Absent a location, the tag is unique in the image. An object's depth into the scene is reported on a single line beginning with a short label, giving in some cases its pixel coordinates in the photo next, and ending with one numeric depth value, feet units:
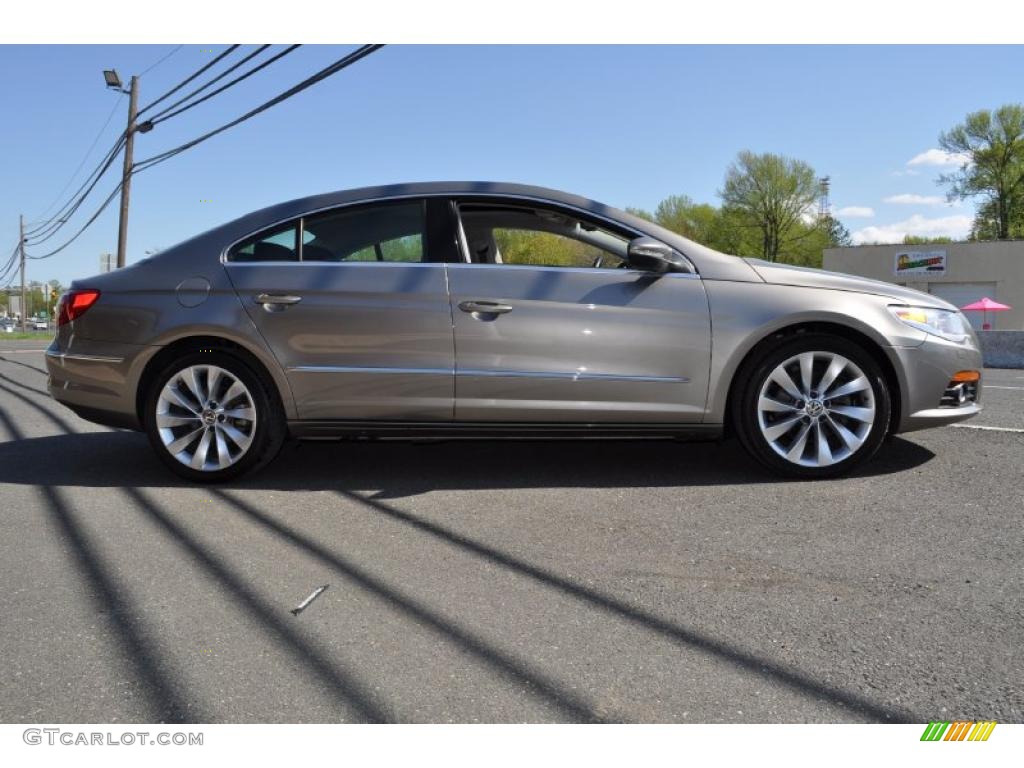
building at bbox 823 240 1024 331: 144.05
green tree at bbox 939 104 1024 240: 187.83
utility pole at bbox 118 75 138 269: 74.64
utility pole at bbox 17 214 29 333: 207.74
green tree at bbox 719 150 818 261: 207.10
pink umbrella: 125.90
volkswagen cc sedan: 13.93
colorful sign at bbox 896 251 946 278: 149.69
